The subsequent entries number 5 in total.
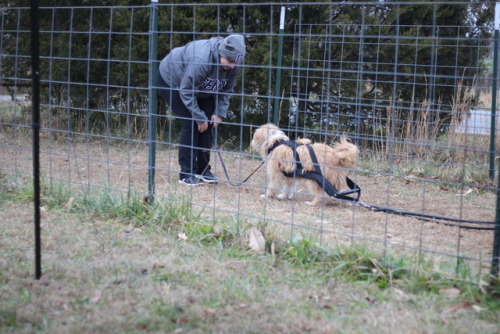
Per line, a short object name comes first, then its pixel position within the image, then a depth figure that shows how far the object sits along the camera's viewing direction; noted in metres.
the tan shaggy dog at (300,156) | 5.54
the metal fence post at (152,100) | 4.59
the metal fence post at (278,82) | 7.25
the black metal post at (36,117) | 3.08
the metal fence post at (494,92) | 3.40
